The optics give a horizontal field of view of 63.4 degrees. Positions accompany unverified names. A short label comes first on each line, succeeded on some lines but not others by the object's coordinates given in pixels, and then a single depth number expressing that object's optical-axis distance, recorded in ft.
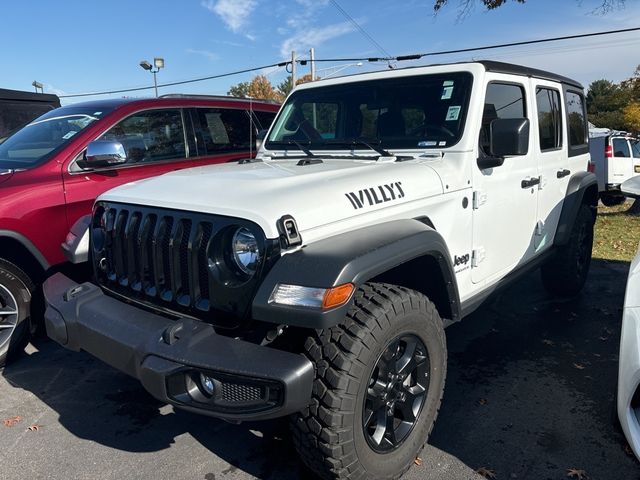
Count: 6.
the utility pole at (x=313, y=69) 71.35
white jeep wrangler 6.83
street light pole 66.74
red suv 12.19
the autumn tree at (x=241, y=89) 145.43
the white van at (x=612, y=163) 41.45
